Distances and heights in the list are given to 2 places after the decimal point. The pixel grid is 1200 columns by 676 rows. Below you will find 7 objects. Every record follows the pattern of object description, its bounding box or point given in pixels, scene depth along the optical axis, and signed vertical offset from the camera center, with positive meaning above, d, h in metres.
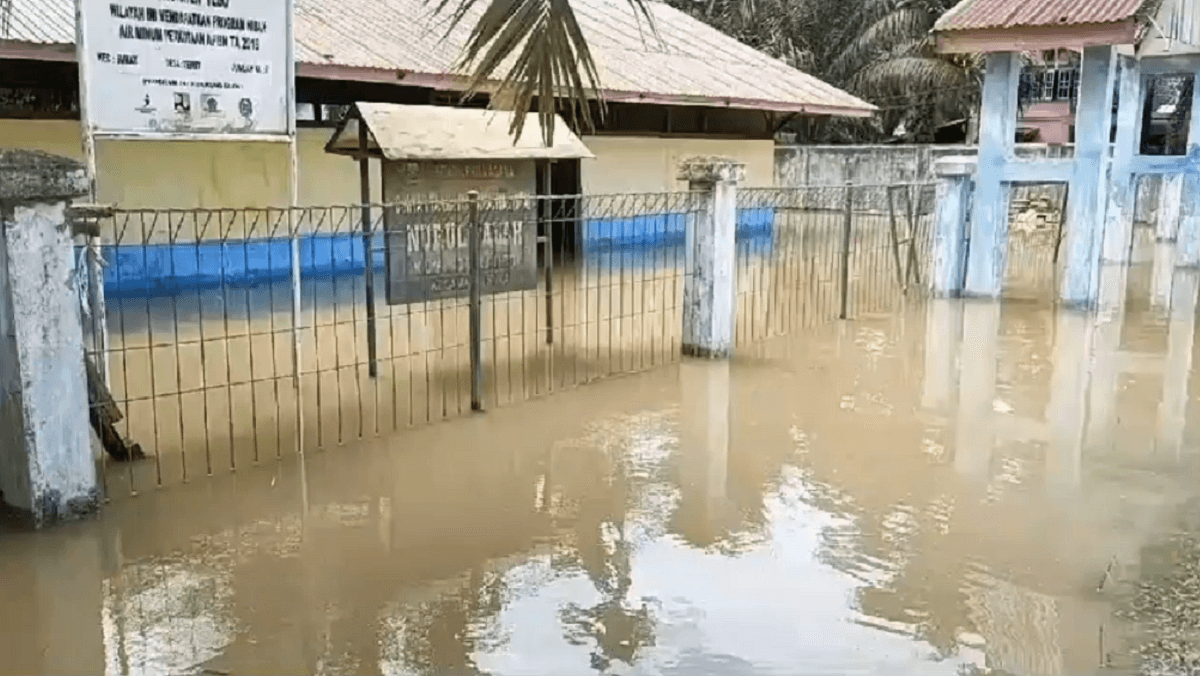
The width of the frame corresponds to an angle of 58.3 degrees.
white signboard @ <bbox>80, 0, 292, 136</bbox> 6.16 +0.67
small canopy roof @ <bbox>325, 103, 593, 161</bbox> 7.32 +0.31
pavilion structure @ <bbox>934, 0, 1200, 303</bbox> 10.12 +0.92
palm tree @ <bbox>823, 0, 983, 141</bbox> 24.83 +2.74
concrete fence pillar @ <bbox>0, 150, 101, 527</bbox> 4.52 -0.72
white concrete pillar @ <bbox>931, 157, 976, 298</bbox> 11.51 -0.41
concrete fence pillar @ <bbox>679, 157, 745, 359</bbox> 8.23 -0.53
